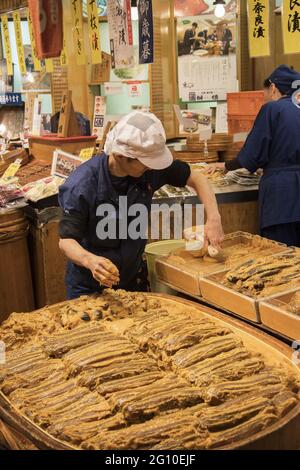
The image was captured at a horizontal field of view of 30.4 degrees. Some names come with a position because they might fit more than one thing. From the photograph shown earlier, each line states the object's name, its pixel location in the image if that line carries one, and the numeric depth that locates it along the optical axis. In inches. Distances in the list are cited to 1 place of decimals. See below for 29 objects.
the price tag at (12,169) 228.9
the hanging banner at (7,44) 335.6
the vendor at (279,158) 189.0
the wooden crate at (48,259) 181.6
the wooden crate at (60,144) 218.5
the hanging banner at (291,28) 143.3
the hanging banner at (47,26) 206.8
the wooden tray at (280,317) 91.8
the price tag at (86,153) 206.8
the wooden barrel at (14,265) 176.4
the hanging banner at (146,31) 209.9
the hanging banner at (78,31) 235.9
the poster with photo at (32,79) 389.7
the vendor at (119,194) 108.7
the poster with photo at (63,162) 201.9
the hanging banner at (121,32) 212.4
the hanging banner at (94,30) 220.9
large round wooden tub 67.2
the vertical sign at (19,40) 309.3
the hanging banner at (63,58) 285.1
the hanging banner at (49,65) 293.6
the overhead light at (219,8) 340.2
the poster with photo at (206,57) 350.3
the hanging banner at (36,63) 287.2
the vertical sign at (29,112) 288.8
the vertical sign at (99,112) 327.0
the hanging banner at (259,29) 157.4
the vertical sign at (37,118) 277.0
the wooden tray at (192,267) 115.7
